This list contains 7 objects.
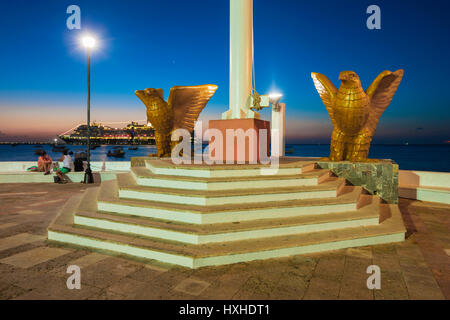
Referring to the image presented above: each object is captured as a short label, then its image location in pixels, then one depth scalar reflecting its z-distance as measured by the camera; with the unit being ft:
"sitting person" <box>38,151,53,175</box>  35.06
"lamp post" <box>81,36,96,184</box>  29.66
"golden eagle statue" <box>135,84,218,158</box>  23.88
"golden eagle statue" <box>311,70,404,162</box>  19.21
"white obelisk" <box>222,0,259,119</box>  21.89
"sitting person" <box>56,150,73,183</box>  32.55
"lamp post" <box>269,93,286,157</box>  36.42
